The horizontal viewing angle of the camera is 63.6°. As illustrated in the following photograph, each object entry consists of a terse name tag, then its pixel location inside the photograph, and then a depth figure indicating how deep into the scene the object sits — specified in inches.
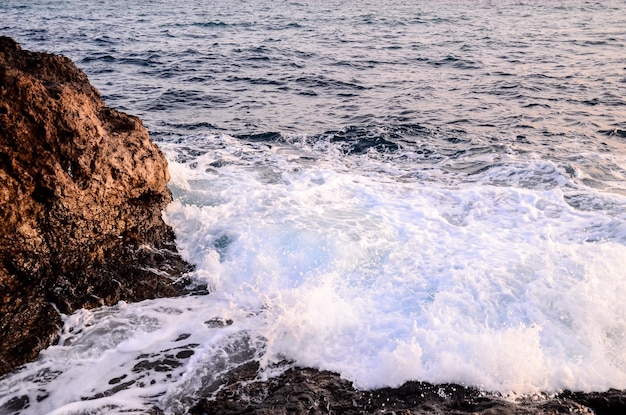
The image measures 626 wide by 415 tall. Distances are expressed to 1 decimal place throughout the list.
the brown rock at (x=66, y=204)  158.9
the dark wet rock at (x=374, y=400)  134.4
